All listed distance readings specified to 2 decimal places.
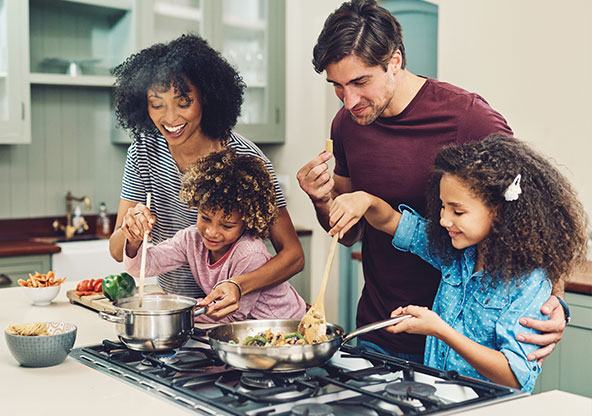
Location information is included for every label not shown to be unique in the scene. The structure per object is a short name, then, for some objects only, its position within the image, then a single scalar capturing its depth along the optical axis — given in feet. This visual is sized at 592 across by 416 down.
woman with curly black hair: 6.63
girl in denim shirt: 5.08
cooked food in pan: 4.47
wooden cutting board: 6.39
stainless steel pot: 4.63
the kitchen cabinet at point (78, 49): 12.48
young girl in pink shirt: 6.30
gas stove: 3.68
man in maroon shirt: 5.65
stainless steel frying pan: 4.07
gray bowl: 4.57
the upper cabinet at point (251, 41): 13.41
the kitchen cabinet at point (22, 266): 10.96
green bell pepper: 6.59
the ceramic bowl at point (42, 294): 6.64
